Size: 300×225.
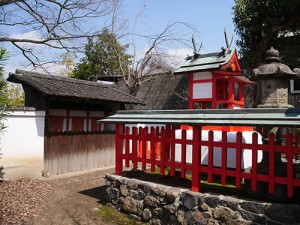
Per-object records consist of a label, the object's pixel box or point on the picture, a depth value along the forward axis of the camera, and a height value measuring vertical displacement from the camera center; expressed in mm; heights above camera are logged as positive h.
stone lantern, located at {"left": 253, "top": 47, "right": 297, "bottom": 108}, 5799 +770
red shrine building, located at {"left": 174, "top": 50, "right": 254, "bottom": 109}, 7941 +1091
